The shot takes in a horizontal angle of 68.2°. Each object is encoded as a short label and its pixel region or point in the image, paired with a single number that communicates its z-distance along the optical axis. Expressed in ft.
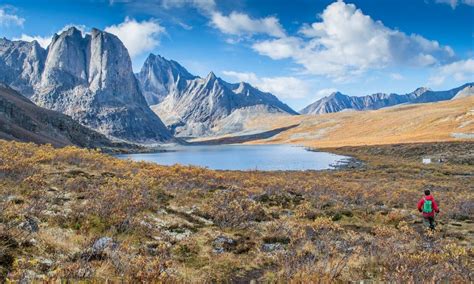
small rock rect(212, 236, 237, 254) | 41.14
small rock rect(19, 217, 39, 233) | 34.15
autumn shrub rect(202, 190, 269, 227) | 52.70
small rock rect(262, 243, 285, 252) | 42.32
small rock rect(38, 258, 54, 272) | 27.55
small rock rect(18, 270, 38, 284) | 22.34
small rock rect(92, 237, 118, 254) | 32.10
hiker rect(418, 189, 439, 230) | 56.65
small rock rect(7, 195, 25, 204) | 42.39
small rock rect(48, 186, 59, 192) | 54.23
